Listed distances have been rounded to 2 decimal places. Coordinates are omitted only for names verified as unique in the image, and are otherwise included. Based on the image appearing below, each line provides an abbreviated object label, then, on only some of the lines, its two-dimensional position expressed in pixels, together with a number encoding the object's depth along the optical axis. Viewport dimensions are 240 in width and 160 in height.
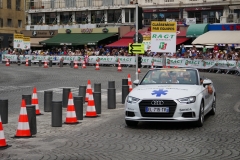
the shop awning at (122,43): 55.49
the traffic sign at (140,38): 21.70
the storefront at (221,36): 45.51
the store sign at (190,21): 54.41
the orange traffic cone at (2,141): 9.69
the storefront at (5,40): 73.69
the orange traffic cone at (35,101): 15.27
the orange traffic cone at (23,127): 10.85
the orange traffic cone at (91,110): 14.24
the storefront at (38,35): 68.44
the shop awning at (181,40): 51.41
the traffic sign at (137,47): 20.56
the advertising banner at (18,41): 53.25
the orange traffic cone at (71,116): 12.96
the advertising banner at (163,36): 26.02
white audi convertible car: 11.79
